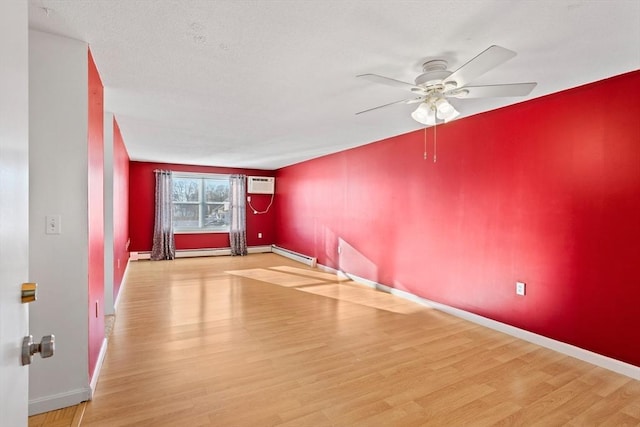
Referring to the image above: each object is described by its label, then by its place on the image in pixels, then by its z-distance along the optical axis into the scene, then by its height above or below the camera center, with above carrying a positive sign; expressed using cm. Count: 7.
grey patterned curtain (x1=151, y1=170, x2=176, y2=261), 704 -31
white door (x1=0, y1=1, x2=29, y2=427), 68 +0
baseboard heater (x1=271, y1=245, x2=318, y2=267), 657 -105
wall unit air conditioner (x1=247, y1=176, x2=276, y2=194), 804 +61
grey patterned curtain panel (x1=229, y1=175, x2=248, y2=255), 777 -14
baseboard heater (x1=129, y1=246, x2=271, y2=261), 693 -103
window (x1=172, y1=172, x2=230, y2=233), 752 +13
